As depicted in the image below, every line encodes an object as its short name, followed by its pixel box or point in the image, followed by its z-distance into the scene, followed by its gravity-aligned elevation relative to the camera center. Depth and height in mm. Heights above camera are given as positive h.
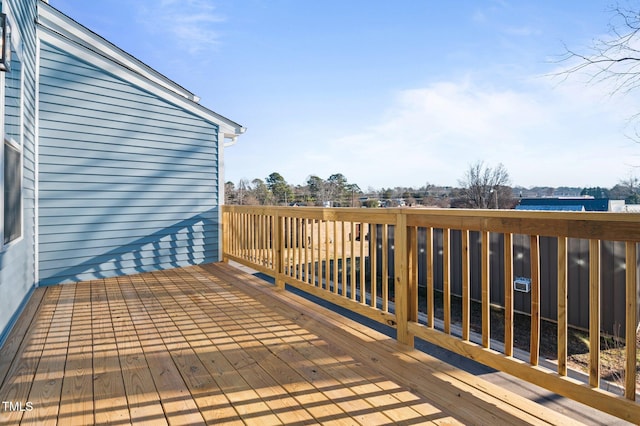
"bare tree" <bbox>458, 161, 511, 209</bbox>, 23680 +1486
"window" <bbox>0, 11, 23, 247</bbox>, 2664 +525
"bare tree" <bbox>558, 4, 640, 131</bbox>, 6398 +2814
